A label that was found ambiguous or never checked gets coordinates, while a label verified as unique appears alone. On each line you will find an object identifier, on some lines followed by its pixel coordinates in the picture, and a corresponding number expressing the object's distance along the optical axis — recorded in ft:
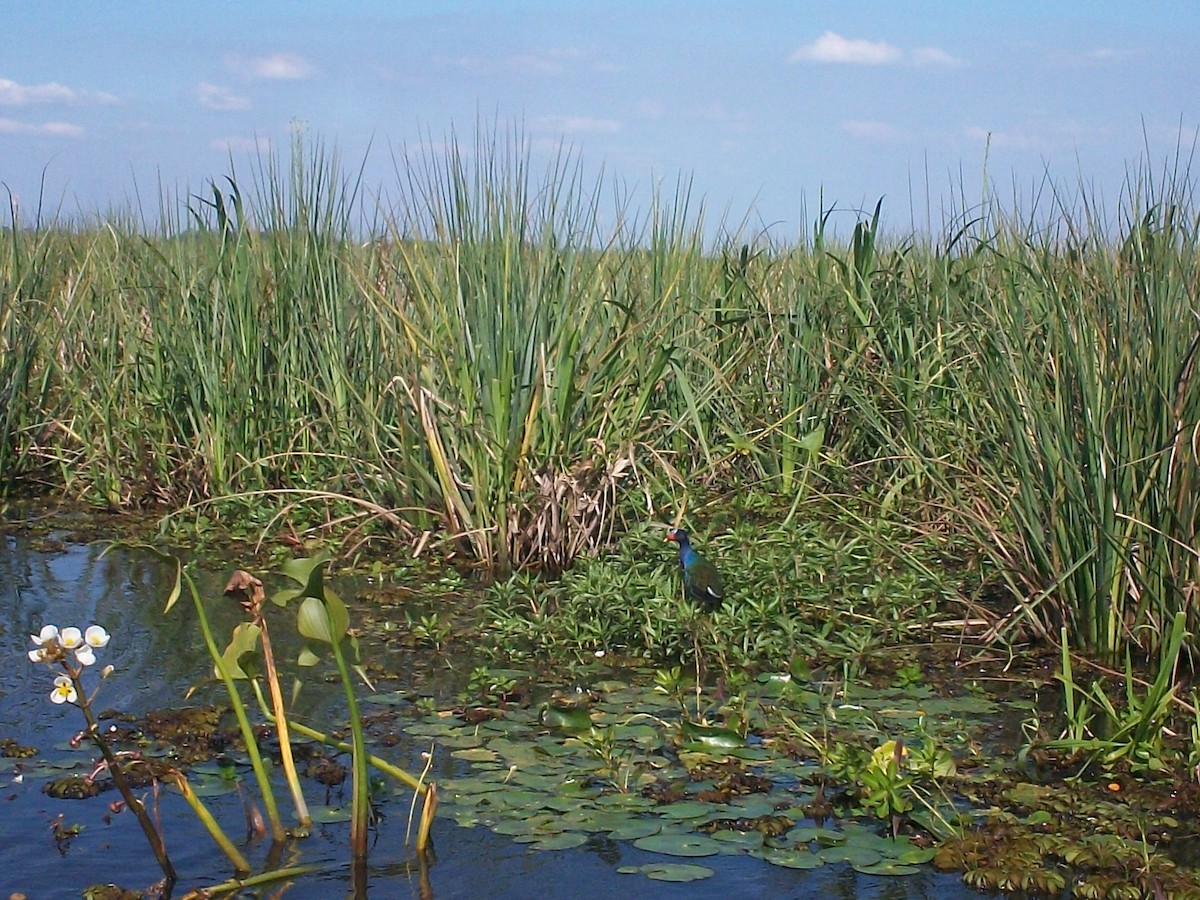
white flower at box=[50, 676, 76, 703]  8.66
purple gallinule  14.21
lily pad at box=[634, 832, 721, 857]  9.53
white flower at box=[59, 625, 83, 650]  8.36
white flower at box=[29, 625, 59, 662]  8.34
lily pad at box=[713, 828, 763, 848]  9.71
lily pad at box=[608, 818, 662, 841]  9.79
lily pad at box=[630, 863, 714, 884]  9.22
